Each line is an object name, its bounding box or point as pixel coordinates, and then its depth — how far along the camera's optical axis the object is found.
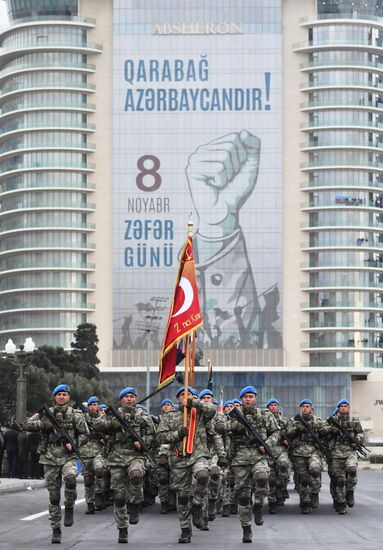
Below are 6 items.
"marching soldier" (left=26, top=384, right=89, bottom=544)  20.27
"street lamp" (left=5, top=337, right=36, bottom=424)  47.75
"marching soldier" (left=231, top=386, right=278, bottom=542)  20.71
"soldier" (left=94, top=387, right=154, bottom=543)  20.31
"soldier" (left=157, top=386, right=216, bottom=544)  19.91
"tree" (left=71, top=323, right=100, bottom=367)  112.69
